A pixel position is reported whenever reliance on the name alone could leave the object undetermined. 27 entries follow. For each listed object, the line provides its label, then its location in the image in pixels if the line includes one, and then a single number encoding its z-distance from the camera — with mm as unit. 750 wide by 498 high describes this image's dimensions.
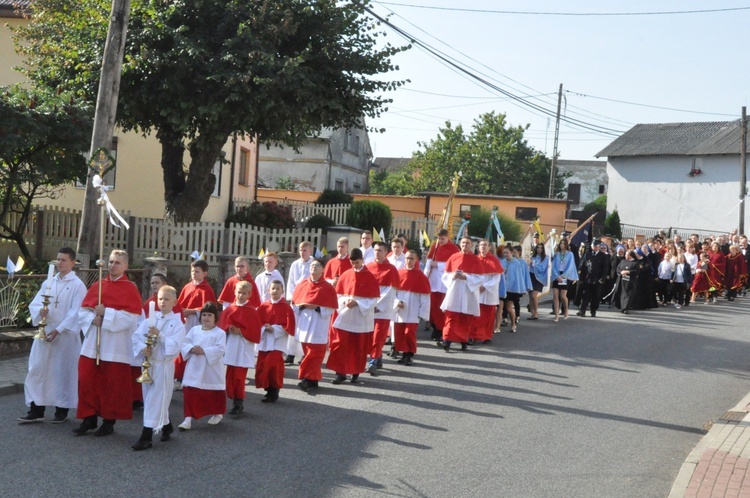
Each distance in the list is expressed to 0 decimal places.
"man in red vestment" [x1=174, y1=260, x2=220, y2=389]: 10047
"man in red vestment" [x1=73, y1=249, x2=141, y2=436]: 8070
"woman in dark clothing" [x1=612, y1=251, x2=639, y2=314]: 21641
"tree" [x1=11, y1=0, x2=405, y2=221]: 17375
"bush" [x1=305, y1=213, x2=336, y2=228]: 25641
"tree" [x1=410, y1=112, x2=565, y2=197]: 65188
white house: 49812
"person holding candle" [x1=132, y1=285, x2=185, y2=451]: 7812
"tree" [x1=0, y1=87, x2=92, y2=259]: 14719
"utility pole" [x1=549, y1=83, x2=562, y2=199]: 46500
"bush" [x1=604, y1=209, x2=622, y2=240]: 42906
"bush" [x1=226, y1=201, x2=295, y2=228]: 25172
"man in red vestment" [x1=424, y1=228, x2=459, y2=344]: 15797
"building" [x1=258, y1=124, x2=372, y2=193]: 48250
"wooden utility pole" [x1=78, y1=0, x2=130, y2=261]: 12578
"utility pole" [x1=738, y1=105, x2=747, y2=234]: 38031
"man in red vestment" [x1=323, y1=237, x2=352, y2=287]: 12570
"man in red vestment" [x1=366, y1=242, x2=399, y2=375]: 12180
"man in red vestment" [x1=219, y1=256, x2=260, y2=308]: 10289
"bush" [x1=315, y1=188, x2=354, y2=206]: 32969
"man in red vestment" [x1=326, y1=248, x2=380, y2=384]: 11352
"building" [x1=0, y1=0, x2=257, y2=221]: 26172
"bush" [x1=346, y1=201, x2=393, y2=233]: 26969
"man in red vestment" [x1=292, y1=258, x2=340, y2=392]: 10711
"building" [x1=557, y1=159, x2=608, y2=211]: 77438
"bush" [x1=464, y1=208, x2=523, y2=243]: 30875
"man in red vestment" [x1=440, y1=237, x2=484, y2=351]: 14453
